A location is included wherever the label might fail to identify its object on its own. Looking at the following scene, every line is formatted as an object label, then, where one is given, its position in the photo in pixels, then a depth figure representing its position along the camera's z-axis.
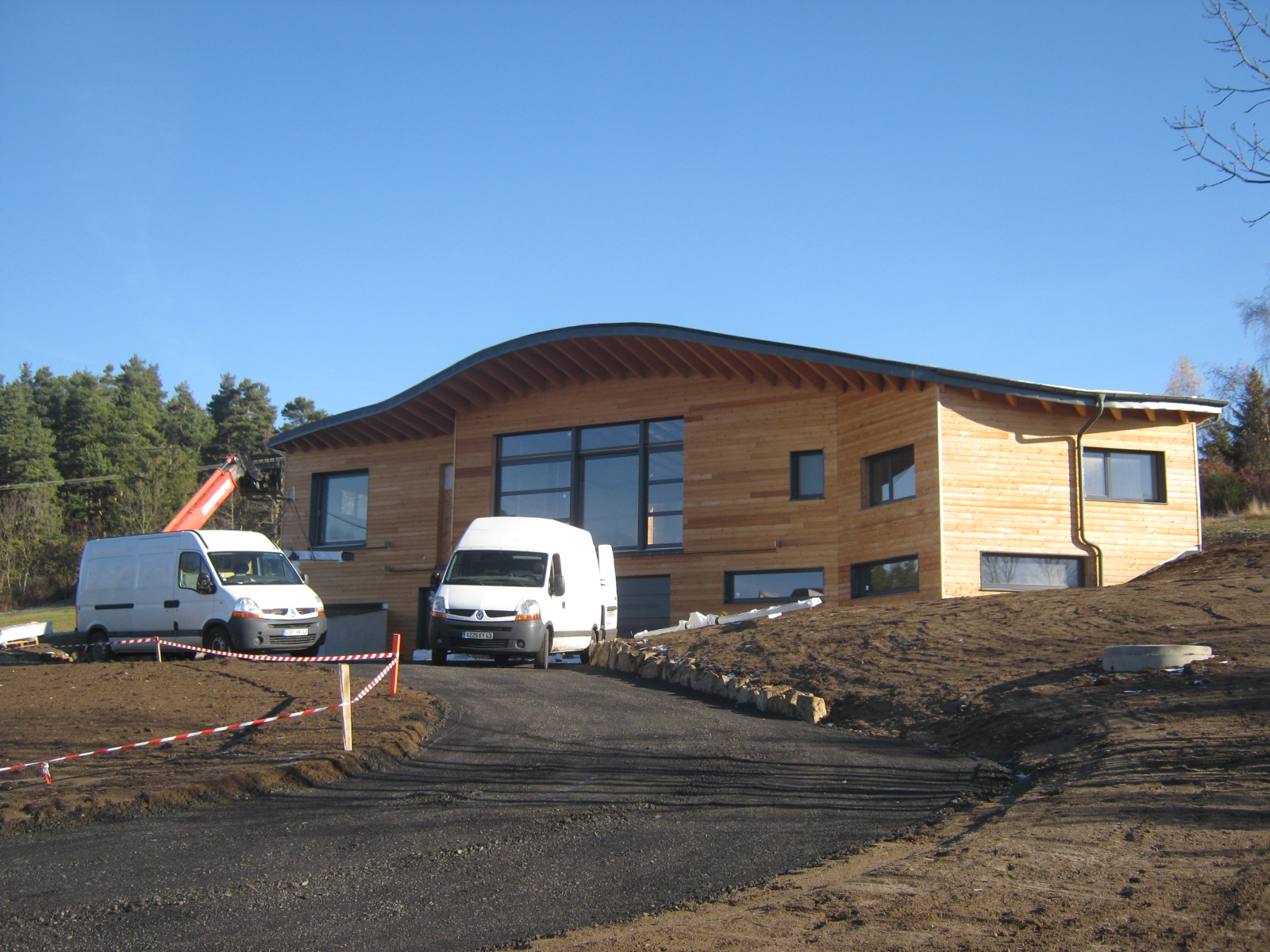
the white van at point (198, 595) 17.78
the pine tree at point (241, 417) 70.31
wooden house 19.44
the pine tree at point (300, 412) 76.44
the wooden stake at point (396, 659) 12.87
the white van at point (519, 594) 16.73
